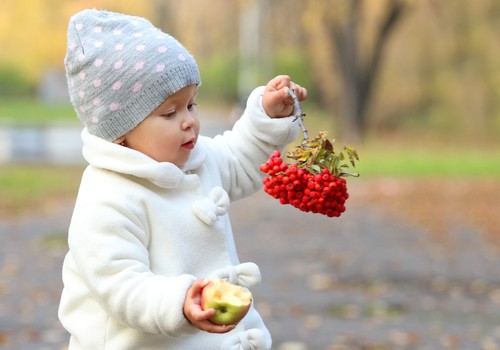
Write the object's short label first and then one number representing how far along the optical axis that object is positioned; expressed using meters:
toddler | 4.93
